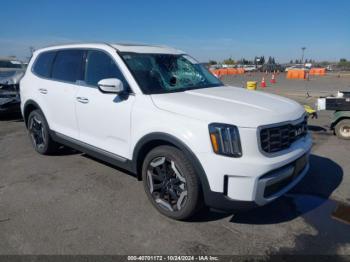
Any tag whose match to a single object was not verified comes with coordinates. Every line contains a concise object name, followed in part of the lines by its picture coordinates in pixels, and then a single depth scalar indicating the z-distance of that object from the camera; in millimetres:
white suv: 2879
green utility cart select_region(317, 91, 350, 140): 6465
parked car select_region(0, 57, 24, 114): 8672
